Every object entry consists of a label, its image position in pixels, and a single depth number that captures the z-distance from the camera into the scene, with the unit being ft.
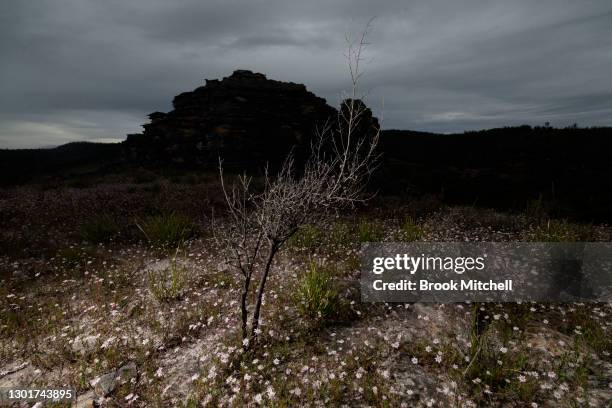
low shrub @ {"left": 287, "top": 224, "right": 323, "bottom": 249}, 30.96
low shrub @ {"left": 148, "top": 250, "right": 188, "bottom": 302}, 22.39
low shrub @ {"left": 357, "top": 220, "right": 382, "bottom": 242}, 31.35
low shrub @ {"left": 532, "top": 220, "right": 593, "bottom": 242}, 30.01
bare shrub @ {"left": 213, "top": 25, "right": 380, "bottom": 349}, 14.98
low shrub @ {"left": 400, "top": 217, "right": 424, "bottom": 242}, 31.68
